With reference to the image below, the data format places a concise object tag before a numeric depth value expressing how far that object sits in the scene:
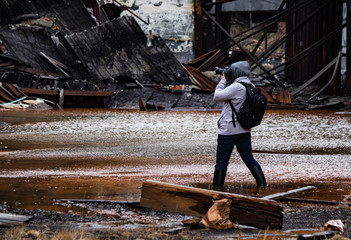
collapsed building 46.44
